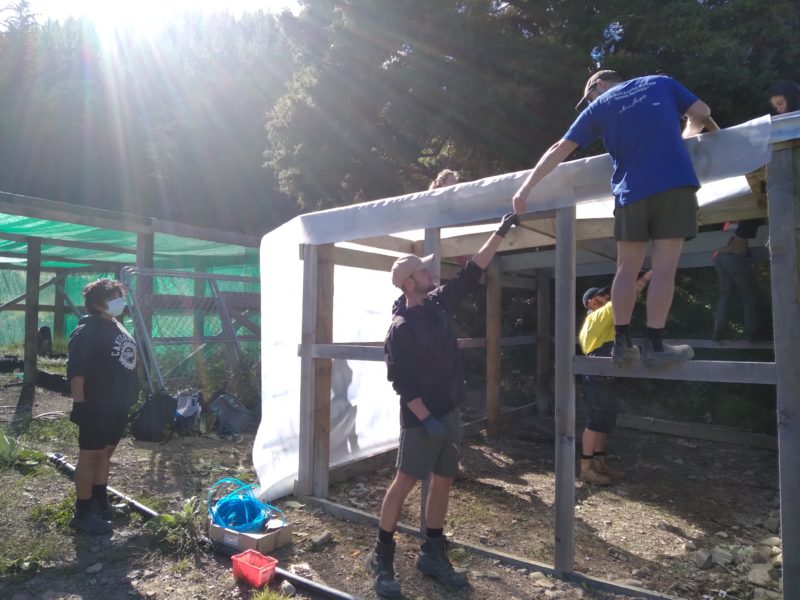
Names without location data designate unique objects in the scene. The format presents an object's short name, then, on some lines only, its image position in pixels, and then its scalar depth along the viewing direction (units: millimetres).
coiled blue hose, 3650
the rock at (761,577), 3084
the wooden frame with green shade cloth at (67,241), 6848
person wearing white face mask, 3734
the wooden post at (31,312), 8169
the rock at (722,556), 3383
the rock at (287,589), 3043
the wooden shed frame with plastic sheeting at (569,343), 2463
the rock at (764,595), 2930
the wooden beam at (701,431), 5746
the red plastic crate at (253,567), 3109
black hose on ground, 3023
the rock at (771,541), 3623
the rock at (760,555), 3402
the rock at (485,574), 3203
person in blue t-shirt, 2523
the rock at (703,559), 3352
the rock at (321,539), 3637
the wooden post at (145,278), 7445
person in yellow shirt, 4773
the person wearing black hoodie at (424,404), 3006
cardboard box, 3461
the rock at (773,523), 3908
